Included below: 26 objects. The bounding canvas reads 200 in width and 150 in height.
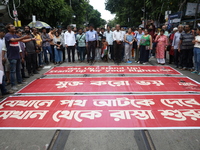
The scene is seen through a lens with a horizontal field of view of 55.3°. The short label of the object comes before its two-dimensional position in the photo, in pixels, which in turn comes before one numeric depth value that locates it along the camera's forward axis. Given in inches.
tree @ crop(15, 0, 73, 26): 781.9
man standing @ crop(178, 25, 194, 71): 311.4
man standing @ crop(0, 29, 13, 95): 211.3
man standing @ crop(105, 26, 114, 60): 414.9
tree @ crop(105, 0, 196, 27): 903.1
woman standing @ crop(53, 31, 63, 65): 398.0
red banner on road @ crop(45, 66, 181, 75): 316.4
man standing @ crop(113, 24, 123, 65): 388.2
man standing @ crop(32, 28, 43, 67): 346.3
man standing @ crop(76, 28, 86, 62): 414.0
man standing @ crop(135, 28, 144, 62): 411.6
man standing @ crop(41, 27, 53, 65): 383.6
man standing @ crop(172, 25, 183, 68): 342.0
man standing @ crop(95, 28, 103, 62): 421.3
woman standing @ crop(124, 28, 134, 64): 398.3
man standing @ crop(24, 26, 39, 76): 291.1
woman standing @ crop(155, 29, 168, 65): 373.4
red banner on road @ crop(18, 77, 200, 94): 222.8
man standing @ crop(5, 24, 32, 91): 214.2
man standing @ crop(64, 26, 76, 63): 399.9
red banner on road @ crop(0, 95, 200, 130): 140.2
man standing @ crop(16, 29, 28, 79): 259.8
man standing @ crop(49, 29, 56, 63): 399.3
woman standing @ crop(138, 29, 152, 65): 372.2
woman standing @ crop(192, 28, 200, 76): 279.2
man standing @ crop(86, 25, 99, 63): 396.2
